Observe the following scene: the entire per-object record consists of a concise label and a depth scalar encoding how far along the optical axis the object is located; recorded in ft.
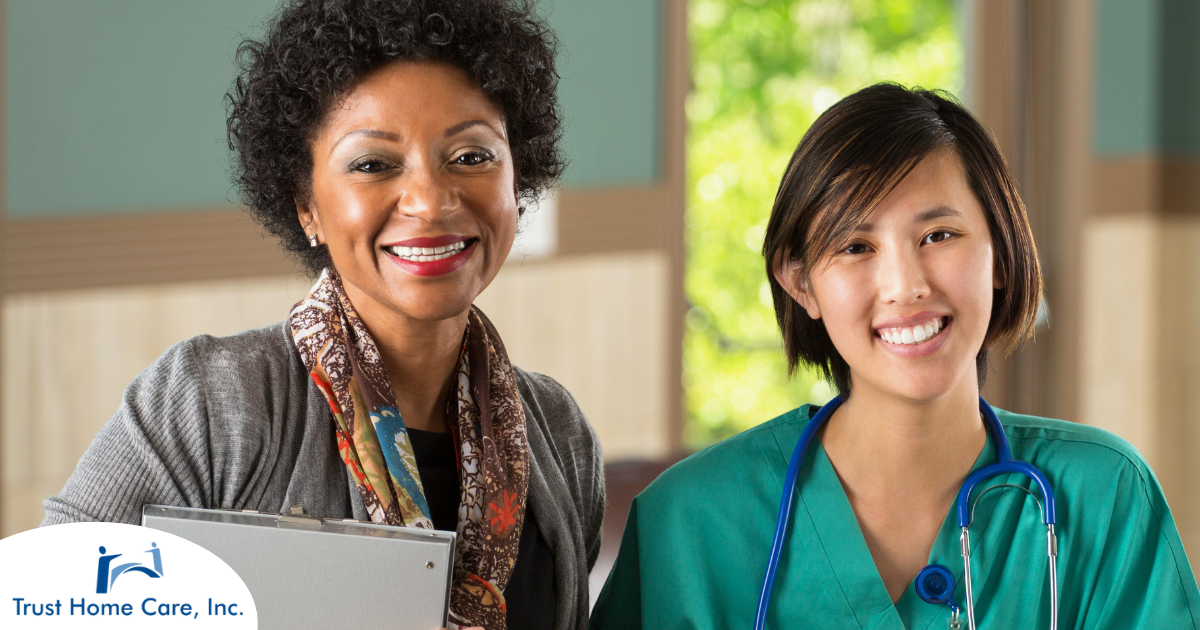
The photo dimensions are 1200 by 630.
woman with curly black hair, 5.89
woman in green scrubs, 6.04
